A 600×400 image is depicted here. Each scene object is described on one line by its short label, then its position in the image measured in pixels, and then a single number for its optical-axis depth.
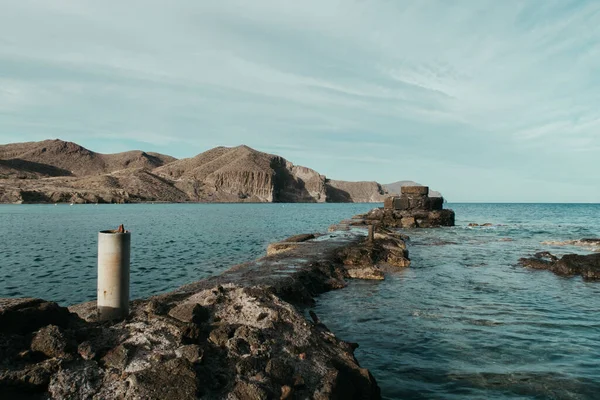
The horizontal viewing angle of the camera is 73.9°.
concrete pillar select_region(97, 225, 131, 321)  6.87
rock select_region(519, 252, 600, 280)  18.94
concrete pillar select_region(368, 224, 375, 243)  25.17
